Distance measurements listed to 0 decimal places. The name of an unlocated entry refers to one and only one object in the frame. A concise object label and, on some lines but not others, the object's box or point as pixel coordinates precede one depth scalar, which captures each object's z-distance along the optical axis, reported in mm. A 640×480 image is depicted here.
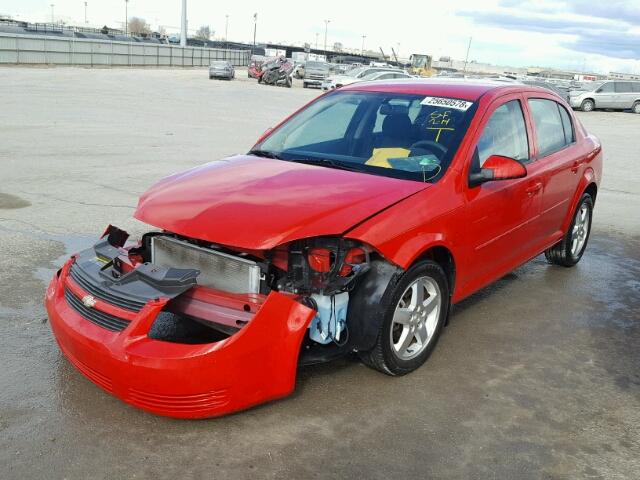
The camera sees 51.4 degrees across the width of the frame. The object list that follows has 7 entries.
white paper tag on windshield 4504
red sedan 3156
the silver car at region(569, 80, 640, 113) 33938
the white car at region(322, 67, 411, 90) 30703
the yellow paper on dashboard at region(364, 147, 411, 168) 4241
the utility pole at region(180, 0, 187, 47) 63156
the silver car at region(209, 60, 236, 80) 43781
